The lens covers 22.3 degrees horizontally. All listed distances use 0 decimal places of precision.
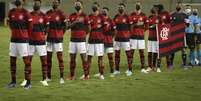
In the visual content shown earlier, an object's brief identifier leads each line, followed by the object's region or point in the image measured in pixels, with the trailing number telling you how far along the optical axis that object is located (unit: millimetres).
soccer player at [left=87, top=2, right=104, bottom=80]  16891
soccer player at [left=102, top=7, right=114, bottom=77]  17538
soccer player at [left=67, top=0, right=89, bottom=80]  16422
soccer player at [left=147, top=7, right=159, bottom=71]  19391
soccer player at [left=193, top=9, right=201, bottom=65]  21266
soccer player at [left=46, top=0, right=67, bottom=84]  16047
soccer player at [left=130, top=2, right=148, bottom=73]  19052
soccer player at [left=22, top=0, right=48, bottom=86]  15141
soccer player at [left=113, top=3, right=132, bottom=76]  18453
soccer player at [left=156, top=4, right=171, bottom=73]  19594
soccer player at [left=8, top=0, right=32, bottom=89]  14695
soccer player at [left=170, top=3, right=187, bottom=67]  20625
